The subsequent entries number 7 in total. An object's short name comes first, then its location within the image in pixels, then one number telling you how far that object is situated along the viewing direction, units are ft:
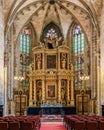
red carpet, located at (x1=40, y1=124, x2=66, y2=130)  38.79
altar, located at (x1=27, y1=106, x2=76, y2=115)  67.27
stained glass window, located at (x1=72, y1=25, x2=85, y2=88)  73.40
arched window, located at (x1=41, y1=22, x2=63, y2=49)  74.17
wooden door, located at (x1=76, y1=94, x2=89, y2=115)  69.47
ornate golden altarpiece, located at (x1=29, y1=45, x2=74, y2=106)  69.47
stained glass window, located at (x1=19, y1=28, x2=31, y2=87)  74.78
